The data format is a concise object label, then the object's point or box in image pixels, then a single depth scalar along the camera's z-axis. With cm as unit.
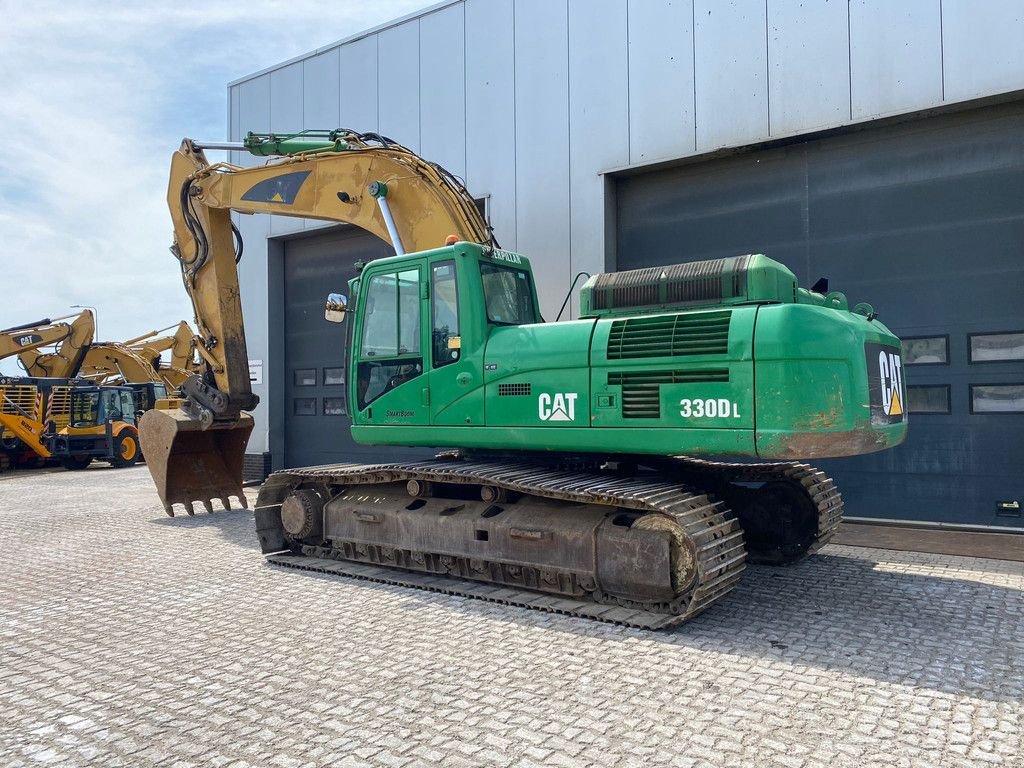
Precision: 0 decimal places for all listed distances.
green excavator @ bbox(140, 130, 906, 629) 540
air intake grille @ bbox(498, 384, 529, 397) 648
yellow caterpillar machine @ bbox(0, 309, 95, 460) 2377
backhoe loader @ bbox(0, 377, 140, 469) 2034
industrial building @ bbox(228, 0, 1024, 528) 862
